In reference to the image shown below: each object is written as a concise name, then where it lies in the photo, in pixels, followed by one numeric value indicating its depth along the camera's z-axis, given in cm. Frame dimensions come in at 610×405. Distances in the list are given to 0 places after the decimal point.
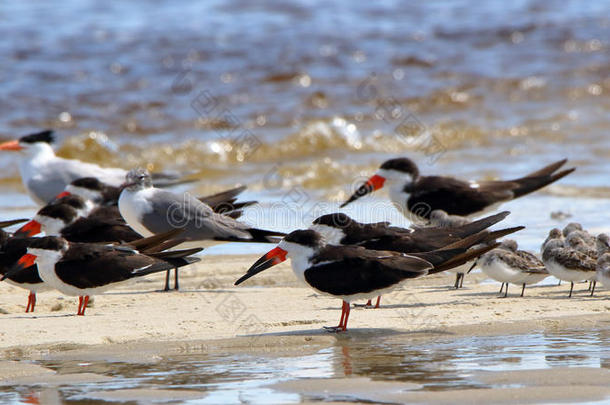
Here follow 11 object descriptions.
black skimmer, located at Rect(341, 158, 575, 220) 2022
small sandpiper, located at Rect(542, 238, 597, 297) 1474
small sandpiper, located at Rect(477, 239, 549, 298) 1488
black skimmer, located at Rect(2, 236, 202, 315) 1420
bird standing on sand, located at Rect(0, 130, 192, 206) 2352
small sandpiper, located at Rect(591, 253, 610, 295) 1432
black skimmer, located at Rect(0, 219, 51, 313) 1479
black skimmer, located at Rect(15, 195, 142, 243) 1736
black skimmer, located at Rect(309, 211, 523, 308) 1446
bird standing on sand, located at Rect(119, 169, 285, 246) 1772
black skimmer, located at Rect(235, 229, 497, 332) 1299
